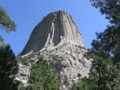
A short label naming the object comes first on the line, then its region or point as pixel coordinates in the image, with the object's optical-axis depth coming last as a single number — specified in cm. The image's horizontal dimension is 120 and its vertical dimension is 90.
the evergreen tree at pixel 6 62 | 2772
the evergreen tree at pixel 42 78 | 4400
